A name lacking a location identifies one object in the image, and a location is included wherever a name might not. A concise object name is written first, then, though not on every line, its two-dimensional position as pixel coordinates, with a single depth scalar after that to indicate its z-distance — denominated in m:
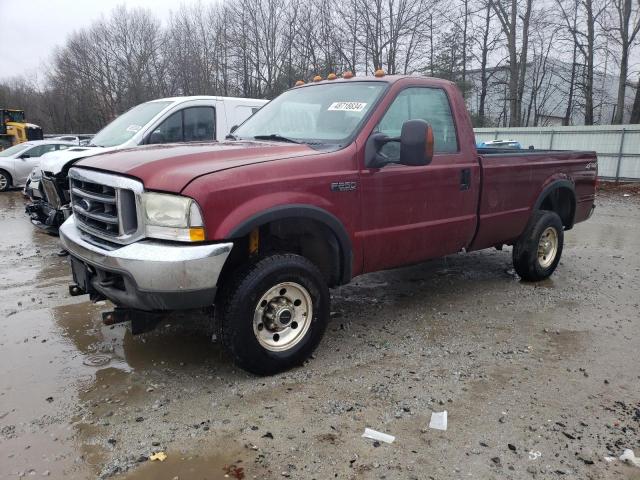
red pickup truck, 3.06
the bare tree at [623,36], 26.34
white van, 6.46
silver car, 15.25
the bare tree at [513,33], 30.36
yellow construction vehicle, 29.12
